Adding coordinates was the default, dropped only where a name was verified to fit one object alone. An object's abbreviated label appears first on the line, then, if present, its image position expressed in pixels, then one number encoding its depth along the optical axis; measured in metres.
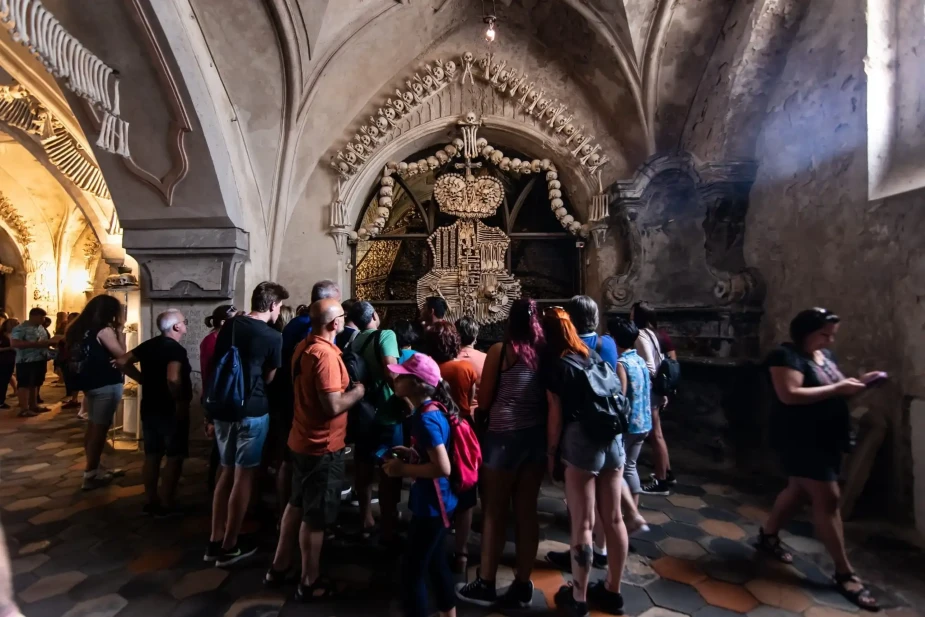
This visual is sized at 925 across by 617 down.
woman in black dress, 2.23
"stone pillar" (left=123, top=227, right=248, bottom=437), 4.38
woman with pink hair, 2.04
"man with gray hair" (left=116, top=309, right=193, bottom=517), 3.00
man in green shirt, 2.57
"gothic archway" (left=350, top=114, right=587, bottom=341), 5.32
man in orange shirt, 2.12
